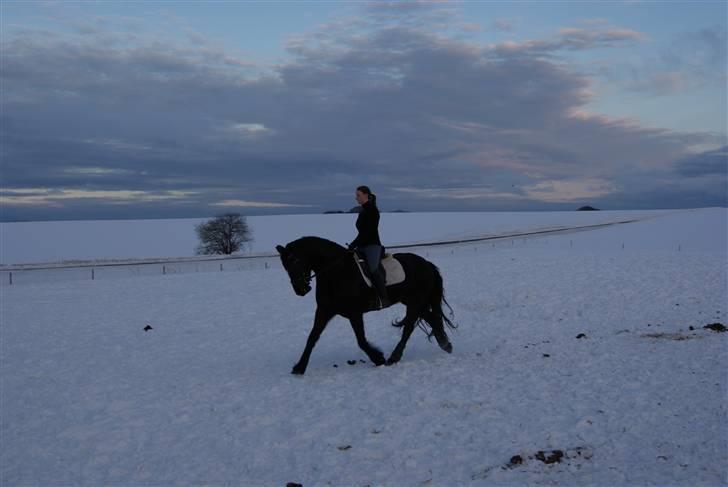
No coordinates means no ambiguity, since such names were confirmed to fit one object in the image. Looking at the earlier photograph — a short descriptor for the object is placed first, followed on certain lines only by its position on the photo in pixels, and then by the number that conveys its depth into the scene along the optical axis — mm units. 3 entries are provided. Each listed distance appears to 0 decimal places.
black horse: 9305
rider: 9625
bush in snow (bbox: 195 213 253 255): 57031
